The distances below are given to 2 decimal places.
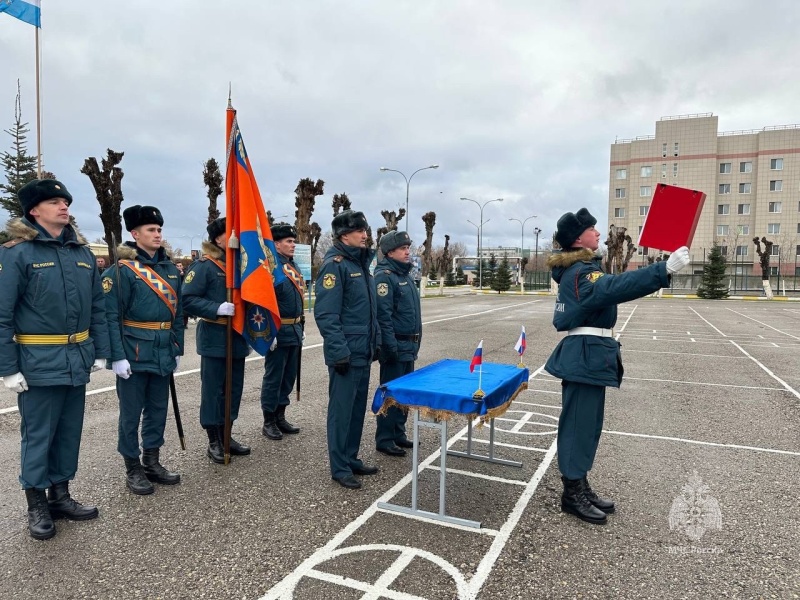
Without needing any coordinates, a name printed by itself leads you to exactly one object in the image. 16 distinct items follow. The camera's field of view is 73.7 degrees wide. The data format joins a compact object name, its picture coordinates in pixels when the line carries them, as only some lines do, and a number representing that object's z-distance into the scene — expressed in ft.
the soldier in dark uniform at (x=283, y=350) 18.37
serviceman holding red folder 12.46
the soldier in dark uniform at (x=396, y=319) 16.25
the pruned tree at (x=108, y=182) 72.90
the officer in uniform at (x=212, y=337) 15.47
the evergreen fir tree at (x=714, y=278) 145.48
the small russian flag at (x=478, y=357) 12.58
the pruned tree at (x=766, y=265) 143.99
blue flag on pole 33.68
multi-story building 214.69
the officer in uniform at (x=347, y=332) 14.19
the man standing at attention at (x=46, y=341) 11.16
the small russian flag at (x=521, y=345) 15.37
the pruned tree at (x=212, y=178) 93.20
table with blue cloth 11.91
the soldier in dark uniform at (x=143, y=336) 13.53
